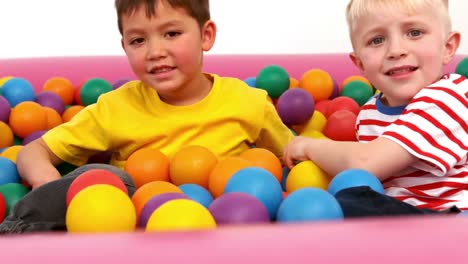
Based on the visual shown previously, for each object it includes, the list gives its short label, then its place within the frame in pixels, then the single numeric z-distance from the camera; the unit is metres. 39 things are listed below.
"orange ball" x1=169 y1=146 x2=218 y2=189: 1.13
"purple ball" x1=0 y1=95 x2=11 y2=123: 1.56
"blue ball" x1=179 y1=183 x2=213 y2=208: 1.00
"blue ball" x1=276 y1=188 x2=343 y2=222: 0.77
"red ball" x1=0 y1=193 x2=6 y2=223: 1.04
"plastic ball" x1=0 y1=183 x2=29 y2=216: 1.09
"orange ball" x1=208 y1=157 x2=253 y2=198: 1.06
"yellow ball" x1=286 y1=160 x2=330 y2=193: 1.05
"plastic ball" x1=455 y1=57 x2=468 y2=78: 1.60
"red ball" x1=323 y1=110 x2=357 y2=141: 1.45
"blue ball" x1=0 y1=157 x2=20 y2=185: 1.22
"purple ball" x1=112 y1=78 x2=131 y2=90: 1.72
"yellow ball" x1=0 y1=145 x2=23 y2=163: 1.33
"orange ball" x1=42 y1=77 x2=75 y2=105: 1.82
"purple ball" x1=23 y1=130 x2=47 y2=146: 1.47
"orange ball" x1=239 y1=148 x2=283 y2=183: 1.17
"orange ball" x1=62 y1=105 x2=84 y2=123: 1.67
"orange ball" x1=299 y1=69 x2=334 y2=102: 1.74
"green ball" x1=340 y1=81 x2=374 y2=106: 1.72
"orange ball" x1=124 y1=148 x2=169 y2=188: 1.15
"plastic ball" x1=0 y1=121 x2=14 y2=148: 1.52
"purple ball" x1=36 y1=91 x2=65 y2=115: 1.71
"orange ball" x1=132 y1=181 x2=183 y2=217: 0.90
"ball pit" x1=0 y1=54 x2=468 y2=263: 0.51
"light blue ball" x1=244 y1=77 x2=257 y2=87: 1.75
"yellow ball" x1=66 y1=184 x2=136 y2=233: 0.79
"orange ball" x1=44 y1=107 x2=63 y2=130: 1.60
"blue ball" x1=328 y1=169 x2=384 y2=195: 0.88
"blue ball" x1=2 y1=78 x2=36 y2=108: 1.71
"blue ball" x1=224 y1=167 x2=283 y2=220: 0.92
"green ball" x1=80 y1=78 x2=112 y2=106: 1.69
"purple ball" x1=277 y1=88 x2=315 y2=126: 1.52
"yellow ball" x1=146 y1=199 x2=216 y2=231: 0.70
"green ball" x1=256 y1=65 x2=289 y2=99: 1.69
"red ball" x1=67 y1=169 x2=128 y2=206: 0.91
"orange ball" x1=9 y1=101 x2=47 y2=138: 1.54
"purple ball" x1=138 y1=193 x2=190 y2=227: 0.82
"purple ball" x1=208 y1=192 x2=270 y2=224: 0.79
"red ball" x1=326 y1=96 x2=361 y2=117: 1.59
